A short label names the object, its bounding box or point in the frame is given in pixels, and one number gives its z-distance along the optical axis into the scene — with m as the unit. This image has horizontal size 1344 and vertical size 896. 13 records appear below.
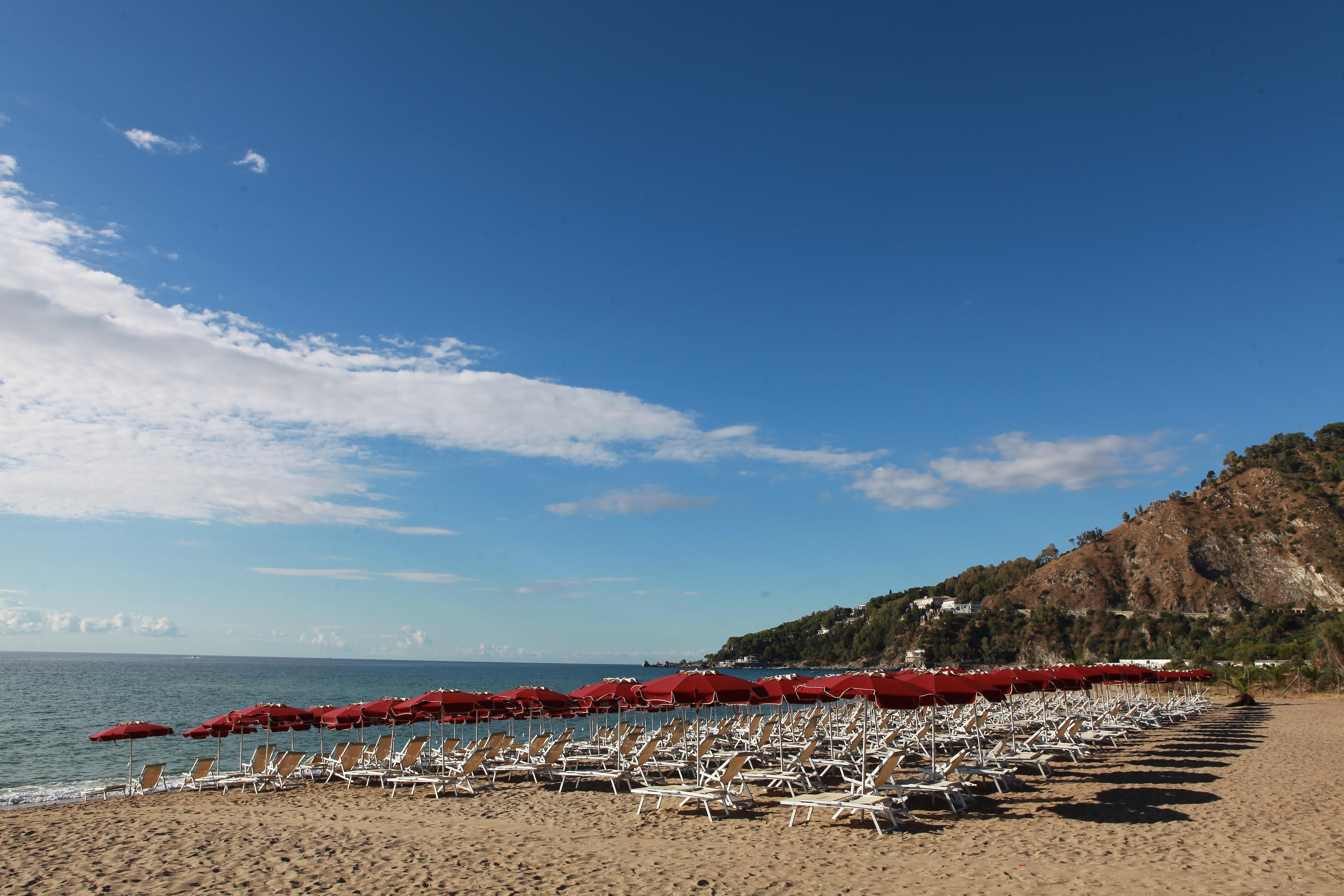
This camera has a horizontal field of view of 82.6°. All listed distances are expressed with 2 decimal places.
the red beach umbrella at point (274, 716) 15.45
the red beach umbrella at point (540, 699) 15.27
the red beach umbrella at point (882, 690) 9.65
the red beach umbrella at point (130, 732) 14.36
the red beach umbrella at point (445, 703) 14.55
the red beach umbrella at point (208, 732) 15.20
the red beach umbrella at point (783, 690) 14.31
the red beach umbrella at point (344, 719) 15.45
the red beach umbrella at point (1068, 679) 16.98
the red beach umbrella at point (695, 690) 11.40
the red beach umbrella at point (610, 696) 14.71
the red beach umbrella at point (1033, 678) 15.34
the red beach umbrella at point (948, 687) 10.24
